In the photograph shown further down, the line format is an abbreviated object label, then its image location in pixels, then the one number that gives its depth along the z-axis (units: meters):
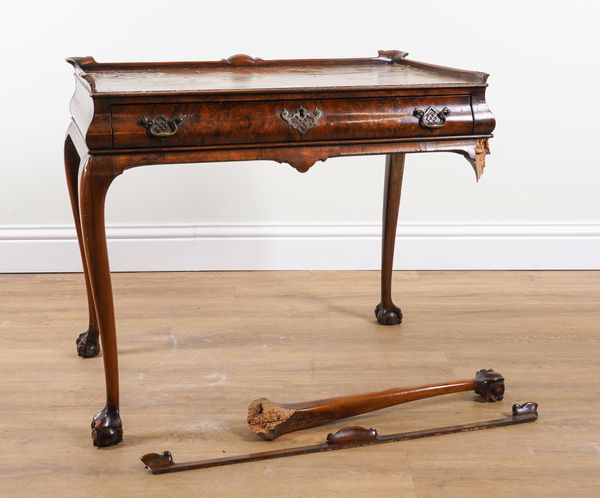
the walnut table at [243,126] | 2.00
